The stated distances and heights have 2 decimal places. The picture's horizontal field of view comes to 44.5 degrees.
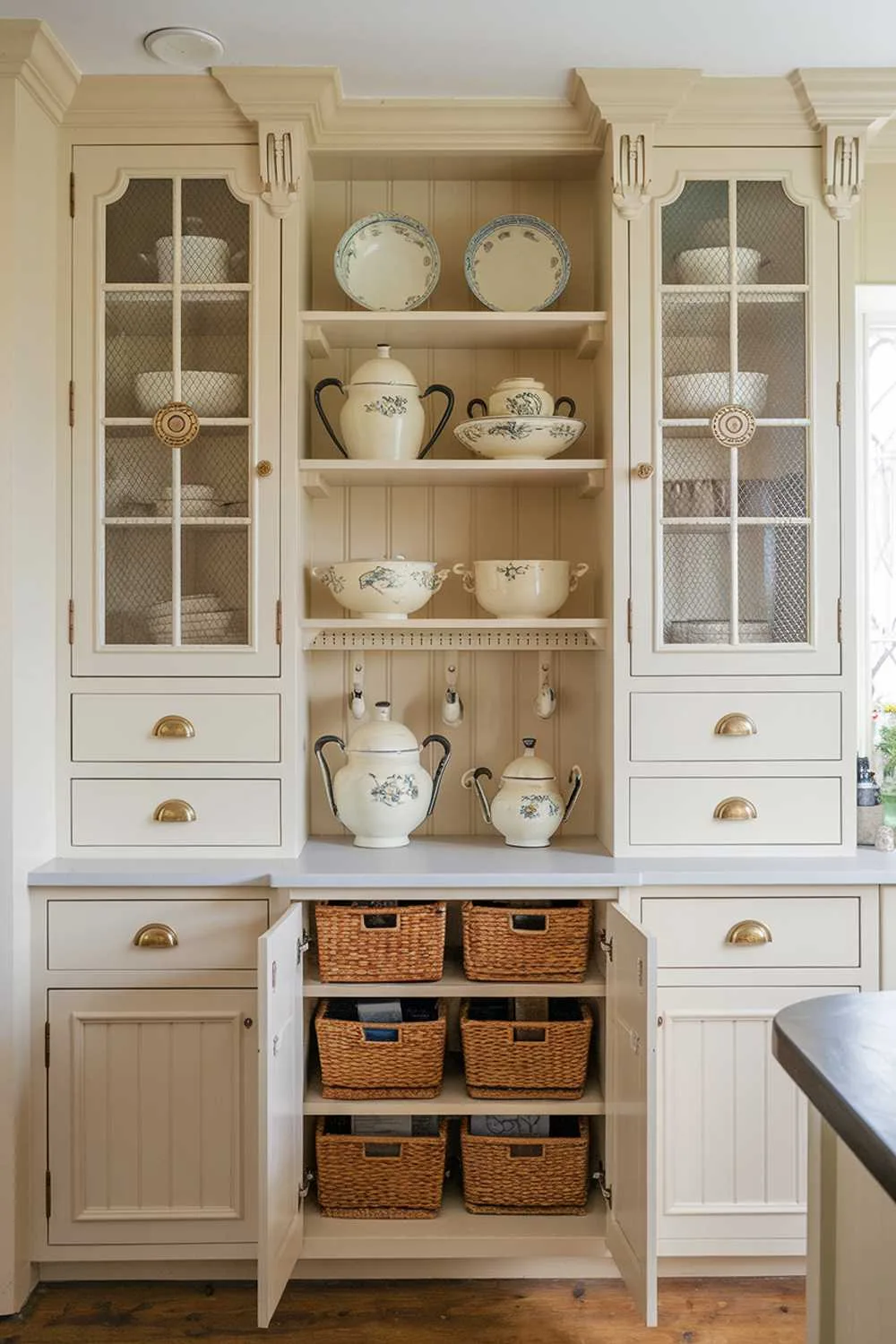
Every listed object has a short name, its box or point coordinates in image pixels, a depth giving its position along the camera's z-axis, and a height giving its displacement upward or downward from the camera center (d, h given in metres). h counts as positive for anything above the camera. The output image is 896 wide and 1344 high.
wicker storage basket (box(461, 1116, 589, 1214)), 2.25 -1.04
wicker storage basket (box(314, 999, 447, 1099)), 2.22 -0.78
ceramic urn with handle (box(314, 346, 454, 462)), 2.43 +0.58
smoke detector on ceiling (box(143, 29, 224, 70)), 2.13 +1.24
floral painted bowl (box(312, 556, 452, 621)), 2.40 +0.19
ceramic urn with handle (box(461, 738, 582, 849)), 2.41 -0.29
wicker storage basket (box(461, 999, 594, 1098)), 2.23 -0.79
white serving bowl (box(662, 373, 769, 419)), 2.36 +0.60
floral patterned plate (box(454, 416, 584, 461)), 2.39 +0.52
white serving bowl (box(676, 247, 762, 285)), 2.37 +0.88
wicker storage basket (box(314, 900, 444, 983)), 2.22 -0.55
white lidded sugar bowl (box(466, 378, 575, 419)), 2.44 +0.61
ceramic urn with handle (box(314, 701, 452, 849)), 2.39 -0.25
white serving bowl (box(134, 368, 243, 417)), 2.35 +0.61
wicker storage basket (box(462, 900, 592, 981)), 2.23 -0.56
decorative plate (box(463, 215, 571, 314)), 2.50 +0.94
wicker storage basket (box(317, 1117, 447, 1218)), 2.24 -1.03
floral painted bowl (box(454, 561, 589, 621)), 2.42 +0.19
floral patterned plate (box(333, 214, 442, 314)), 2.50 +0.94
